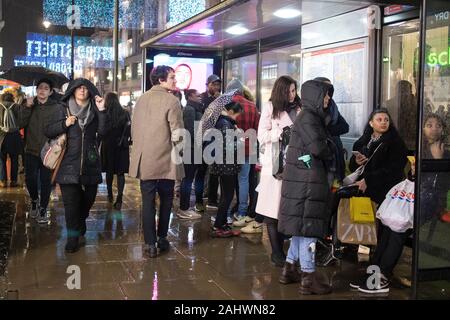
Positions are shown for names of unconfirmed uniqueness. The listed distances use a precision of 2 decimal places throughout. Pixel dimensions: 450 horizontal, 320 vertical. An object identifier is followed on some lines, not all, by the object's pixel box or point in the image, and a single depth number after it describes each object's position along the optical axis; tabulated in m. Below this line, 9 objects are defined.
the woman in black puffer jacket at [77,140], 5.90
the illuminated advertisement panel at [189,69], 10.30
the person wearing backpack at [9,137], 10.18
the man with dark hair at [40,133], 7.46
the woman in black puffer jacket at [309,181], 4.56
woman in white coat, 5.35
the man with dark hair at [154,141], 5.70
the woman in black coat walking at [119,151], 8.66
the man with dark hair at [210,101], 8.27
